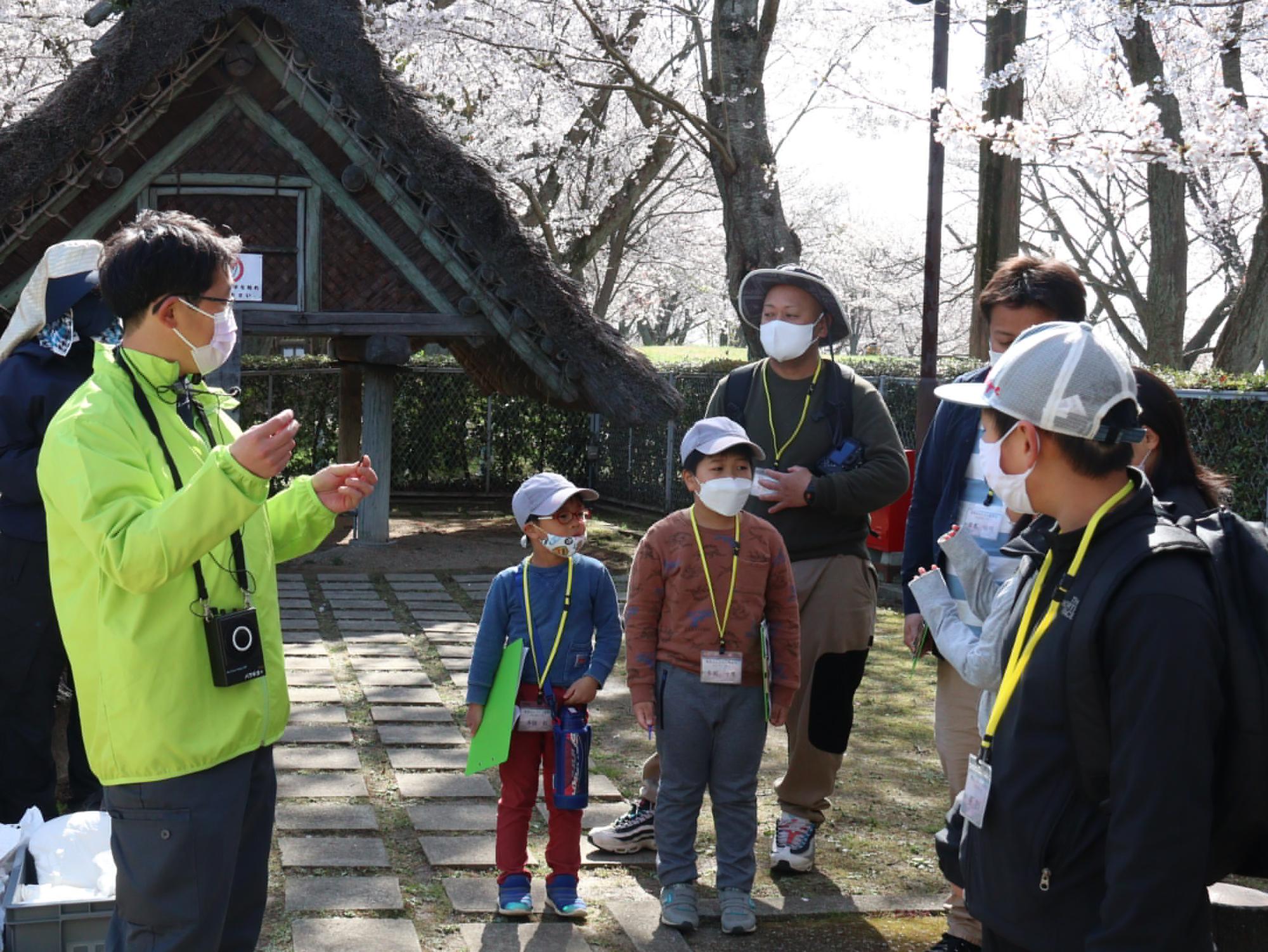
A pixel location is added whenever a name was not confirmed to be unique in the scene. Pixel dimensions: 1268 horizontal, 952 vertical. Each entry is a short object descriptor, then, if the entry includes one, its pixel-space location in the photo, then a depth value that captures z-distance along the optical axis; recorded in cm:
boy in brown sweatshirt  440
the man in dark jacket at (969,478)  402
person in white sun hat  470
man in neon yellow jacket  257
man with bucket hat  487
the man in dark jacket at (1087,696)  208
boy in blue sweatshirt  444
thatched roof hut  1016
